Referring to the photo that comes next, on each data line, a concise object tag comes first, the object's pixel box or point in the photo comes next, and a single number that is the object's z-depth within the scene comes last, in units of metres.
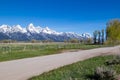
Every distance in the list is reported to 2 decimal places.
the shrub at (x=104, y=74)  4.83
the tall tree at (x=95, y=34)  53.69
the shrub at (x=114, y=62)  7.18
